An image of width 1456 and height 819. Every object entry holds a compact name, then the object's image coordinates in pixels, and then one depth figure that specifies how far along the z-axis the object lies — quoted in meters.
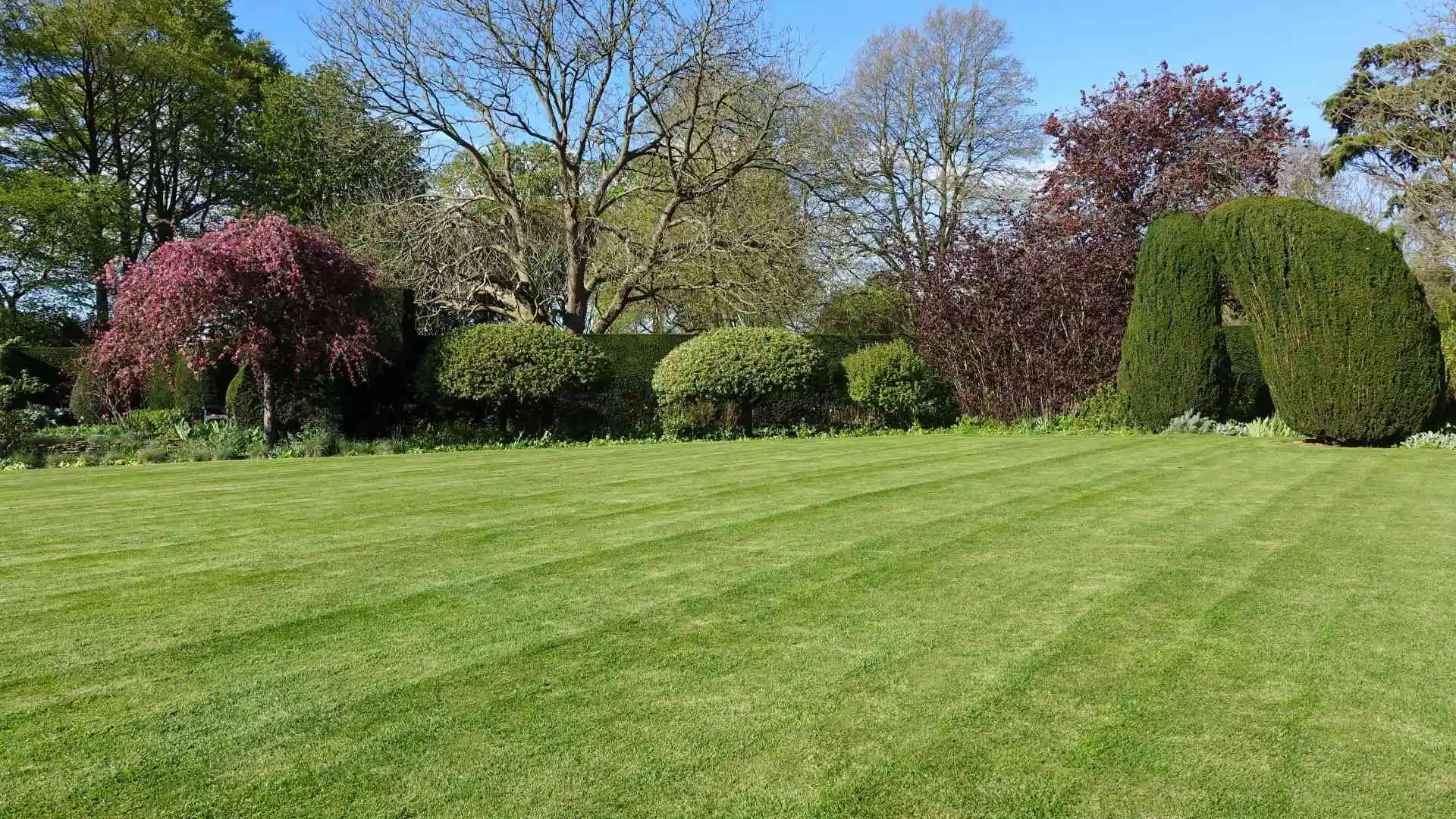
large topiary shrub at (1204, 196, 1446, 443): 10.48
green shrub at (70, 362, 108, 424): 16.42
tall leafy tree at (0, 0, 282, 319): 25.03
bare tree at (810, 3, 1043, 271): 28.08
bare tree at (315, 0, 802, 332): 17.56
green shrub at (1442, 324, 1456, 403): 13.03
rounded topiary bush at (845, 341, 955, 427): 15.25
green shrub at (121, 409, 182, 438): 14.27
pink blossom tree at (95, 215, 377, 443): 12.08
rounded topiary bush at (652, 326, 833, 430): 14.51
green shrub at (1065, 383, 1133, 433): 13.88
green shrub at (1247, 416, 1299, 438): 12.38
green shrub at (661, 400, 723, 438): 14.88
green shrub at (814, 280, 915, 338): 24.59
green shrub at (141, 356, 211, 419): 14.66
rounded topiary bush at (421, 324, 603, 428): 13.76
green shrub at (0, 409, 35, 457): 11.97
